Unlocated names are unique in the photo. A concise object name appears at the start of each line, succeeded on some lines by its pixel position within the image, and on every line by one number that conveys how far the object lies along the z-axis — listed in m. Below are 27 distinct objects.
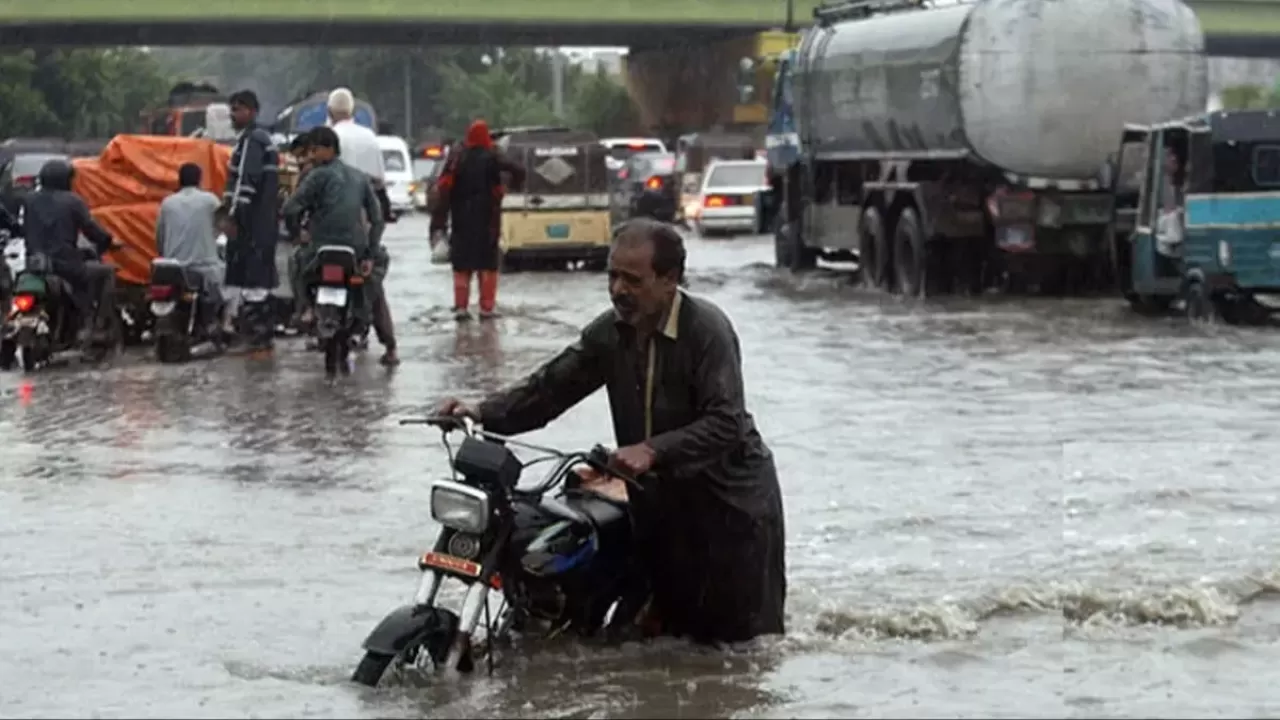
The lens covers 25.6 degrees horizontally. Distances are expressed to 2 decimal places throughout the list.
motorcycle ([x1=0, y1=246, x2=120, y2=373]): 18.72
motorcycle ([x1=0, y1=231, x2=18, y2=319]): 21.15
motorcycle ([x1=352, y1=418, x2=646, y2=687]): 7.57
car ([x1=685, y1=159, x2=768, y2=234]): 49.34
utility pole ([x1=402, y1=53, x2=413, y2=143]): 120.94
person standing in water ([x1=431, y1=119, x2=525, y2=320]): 22.72
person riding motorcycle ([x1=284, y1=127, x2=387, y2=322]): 17.58
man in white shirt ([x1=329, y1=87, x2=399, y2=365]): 18.67
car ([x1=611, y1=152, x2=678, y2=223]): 54.66
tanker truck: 27.33
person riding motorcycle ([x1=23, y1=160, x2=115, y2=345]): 18.98
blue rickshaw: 22.61
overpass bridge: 73.62
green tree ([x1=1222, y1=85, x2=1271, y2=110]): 74.69
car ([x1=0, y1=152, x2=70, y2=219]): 24.30
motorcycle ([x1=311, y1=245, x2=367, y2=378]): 17.44
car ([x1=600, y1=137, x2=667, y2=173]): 58.26
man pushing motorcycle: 7.89
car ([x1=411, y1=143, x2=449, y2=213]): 67.99
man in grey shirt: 19.25
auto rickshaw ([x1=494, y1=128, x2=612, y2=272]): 34.50
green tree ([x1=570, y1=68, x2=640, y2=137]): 100.81
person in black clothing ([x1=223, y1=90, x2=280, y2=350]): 19.12
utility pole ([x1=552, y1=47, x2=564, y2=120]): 108.31
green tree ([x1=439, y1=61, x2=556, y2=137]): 107.50
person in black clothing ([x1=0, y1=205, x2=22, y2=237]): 20.55
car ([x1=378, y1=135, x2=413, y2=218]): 62.47
